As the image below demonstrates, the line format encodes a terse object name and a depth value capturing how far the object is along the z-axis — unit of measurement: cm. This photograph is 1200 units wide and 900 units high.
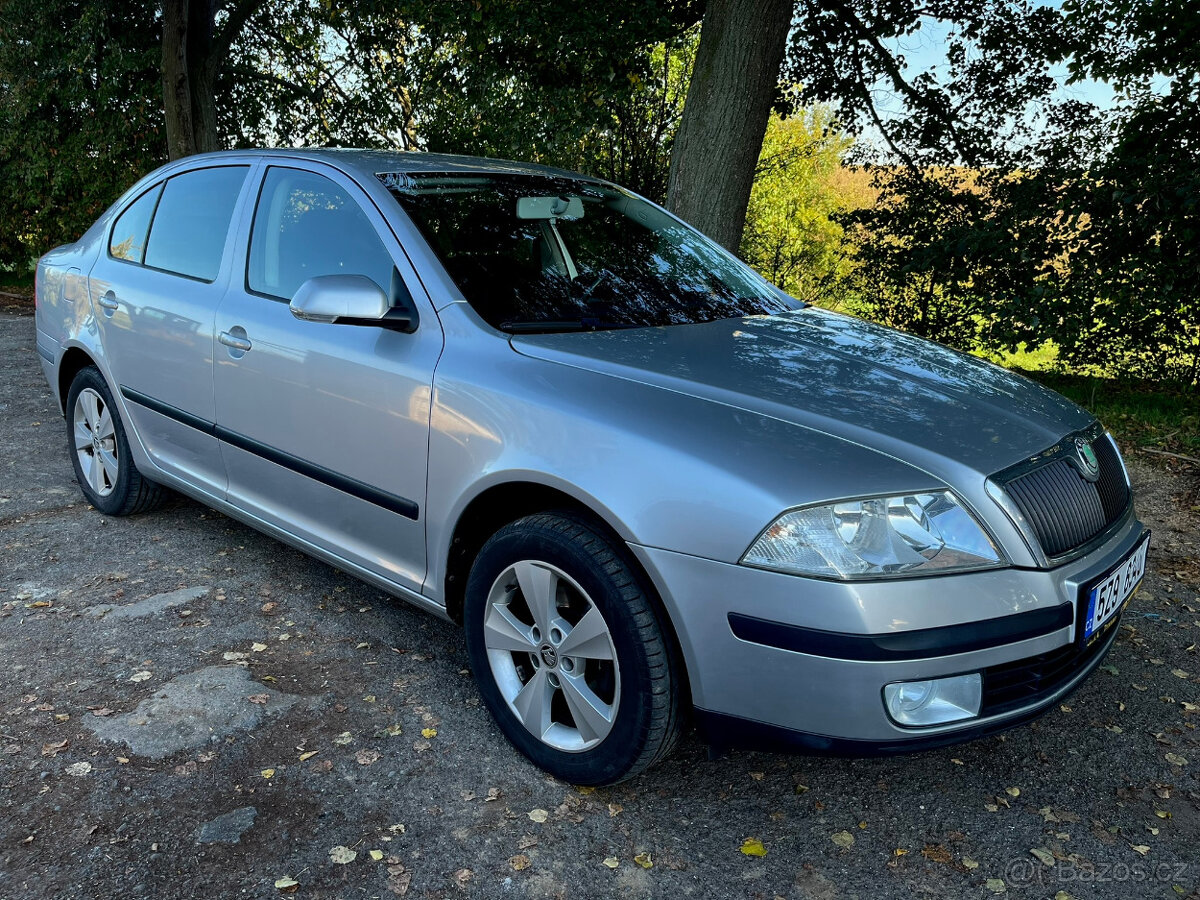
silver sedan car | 223
